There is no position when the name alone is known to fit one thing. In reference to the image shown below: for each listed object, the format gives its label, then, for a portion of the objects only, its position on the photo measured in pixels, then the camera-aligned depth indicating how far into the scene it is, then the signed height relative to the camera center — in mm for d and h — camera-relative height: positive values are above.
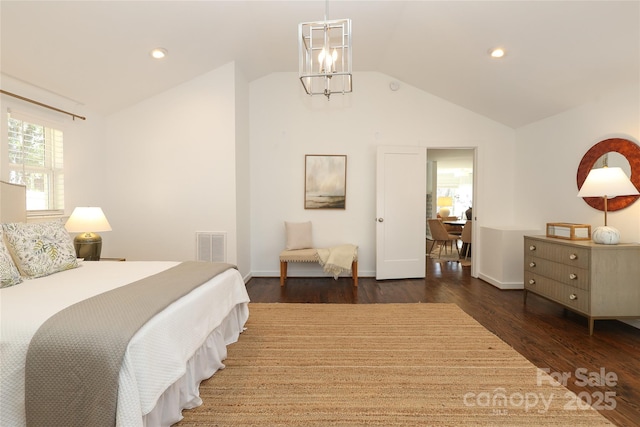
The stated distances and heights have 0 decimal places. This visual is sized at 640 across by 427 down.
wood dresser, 2859 -632
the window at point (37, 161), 3059 +503
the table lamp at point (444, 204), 10734 +201
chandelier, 2111 +1862
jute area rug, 1755 -1105
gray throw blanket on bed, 1266 -636
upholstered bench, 4551 -677
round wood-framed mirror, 3031 +490
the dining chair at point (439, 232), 6777 -467
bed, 1333 -626
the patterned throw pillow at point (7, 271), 1972 -373
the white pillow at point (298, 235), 4828 -375
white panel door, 4871 -30
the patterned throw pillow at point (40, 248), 2252 -272
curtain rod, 2881 +1057
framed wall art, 5062 +442
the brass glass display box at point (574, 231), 3238 -221
